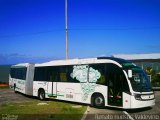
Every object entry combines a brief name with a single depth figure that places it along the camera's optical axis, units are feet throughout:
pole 47.96
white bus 25.25
